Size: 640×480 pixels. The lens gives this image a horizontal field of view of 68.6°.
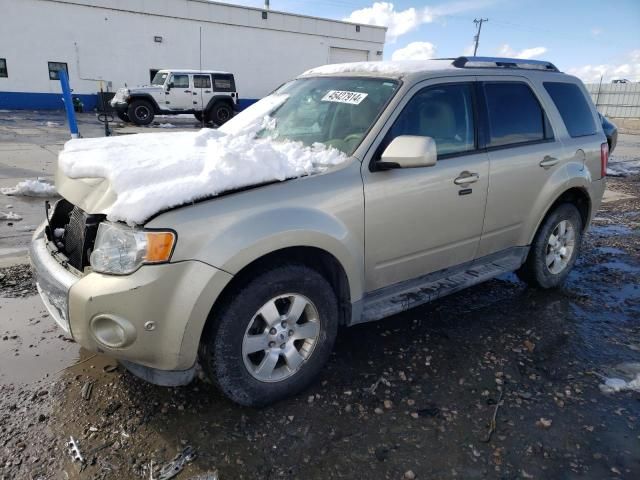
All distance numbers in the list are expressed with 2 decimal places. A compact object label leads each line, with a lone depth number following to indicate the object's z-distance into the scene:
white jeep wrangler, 18.02
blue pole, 9.08
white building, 24.06
